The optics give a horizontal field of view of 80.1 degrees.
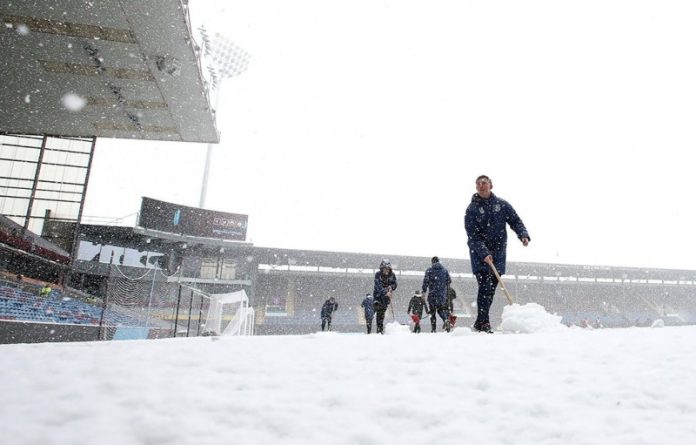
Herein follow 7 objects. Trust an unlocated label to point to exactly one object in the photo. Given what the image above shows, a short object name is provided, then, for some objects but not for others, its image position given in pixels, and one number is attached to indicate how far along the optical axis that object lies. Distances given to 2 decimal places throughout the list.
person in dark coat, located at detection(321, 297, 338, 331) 15.83
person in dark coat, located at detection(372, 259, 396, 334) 8.36
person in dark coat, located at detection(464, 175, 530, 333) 5.25
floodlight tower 37.12
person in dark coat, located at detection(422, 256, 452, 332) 8.40
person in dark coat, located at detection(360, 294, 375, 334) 11.70
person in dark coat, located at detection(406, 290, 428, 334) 10.77
